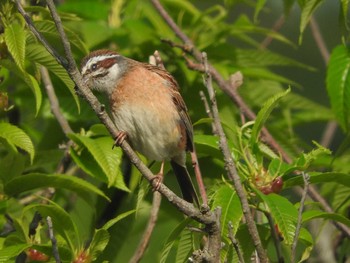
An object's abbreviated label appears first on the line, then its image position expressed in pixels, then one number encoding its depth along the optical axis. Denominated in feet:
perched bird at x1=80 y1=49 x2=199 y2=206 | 32.60
